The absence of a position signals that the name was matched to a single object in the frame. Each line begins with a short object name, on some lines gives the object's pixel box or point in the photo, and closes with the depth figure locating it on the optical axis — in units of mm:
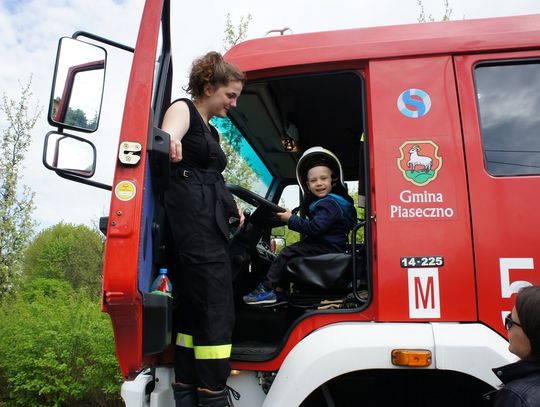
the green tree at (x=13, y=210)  7742
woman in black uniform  1921
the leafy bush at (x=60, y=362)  4438
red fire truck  1782
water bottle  1912
